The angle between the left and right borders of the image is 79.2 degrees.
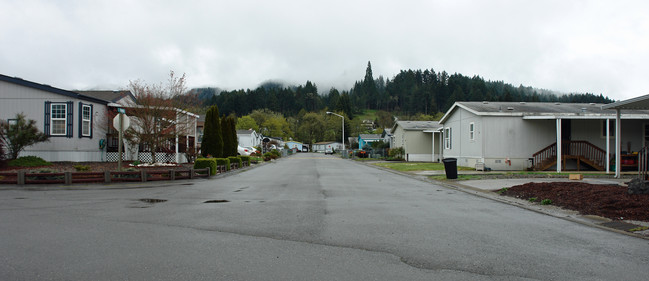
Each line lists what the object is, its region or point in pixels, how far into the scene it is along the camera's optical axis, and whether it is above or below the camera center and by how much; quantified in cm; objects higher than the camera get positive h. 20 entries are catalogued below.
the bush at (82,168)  1748 -121
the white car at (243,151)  4588 -112
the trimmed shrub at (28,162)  1880 -101
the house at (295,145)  11834 -98
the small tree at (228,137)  2916 +36
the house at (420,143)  4047 -10
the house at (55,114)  2186 +153
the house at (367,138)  8238 +84
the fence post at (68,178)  1527 -144
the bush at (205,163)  1945 -110
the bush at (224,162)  2193 -117
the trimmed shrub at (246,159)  3105 -140
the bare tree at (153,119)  2298 +138
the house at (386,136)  6313 +106
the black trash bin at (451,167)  1783 -113
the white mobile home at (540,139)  2417 +22
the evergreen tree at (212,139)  2560 +17
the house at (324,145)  11562 -104
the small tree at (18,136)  1911 +26
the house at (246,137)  7141 +84
